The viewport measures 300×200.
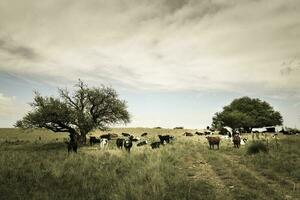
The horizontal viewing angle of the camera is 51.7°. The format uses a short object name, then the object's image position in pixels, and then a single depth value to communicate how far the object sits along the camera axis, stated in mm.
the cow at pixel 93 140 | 38500
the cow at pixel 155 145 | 31648
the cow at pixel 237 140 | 29116
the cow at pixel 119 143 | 33562
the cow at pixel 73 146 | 30347
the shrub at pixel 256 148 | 22659
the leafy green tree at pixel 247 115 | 66188
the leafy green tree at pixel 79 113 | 37500
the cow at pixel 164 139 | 35769
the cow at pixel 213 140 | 28733
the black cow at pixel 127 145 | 29306
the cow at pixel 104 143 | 33775
